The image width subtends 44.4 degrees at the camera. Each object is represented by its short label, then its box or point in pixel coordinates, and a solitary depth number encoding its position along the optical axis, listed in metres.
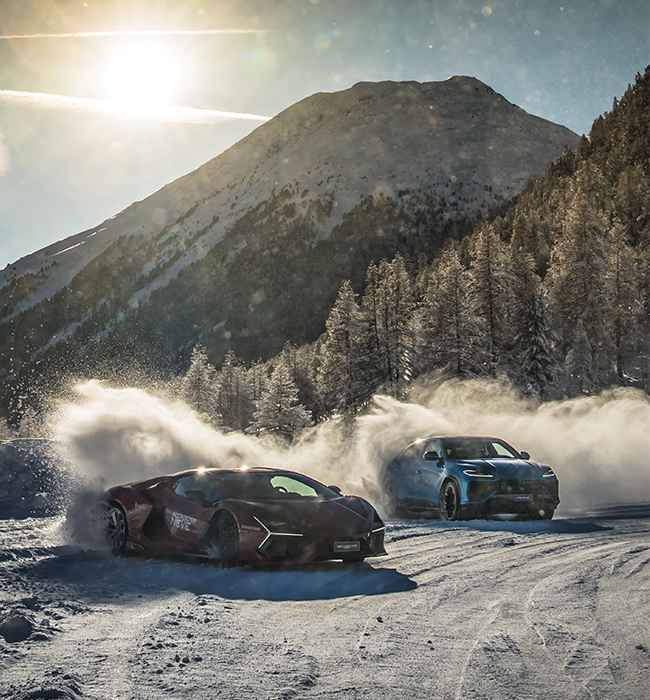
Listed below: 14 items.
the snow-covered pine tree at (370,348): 48.41
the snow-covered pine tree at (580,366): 45.75
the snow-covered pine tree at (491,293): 47.88
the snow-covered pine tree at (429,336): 47.12
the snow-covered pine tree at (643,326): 47.43
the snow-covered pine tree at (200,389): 67.44
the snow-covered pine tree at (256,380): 80.38
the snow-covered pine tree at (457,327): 46.31
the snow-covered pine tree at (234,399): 79.69
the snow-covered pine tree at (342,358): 49.38
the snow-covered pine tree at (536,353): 45.09
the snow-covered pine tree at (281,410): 53.59
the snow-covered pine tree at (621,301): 47.88
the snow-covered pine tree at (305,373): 75.88
